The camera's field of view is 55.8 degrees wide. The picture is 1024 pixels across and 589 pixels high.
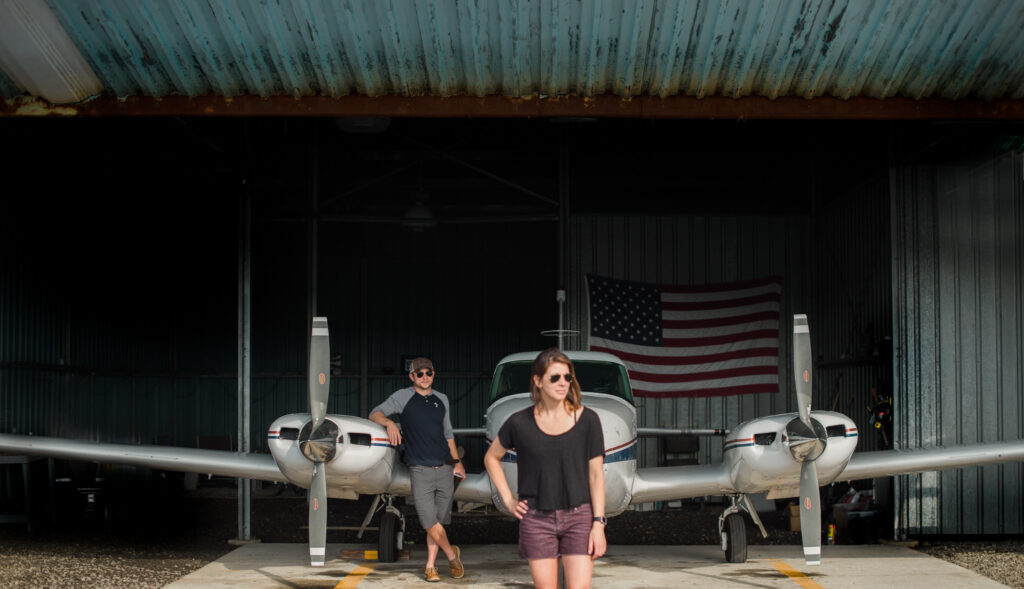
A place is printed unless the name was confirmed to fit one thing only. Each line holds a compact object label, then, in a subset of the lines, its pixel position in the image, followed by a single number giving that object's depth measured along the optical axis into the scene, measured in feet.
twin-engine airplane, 26.68
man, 27.09
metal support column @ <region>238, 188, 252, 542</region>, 37.68
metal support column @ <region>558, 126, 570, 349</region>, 47.93
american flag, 55.21
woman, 15.53
